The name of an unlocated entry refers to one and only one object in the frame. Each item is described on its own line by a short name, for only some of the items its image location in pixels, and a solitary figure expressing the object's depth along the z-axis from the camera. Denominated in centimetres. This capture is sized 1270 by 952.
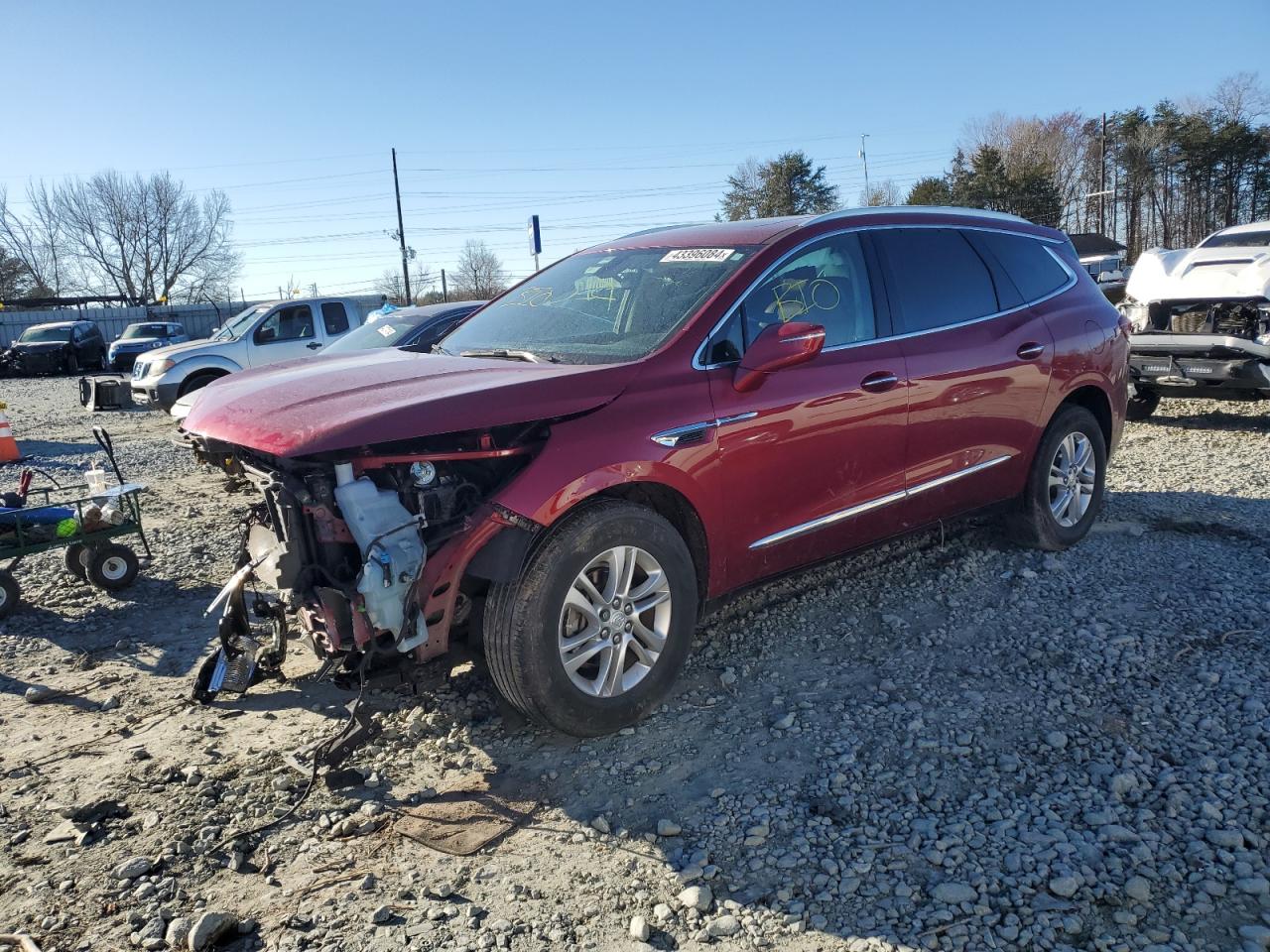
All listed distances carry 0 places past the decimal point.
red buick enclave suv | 308
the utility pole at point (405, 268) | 4241
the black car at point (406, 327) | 996
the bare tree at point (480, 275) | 5995
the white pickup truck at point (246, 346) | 1414
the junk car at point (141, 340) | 2672
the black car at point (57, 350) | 2841
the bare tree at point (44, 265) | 6600
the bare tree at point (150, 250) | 7069
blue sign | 1984
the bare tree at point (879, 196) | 5706
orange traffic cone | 1078
